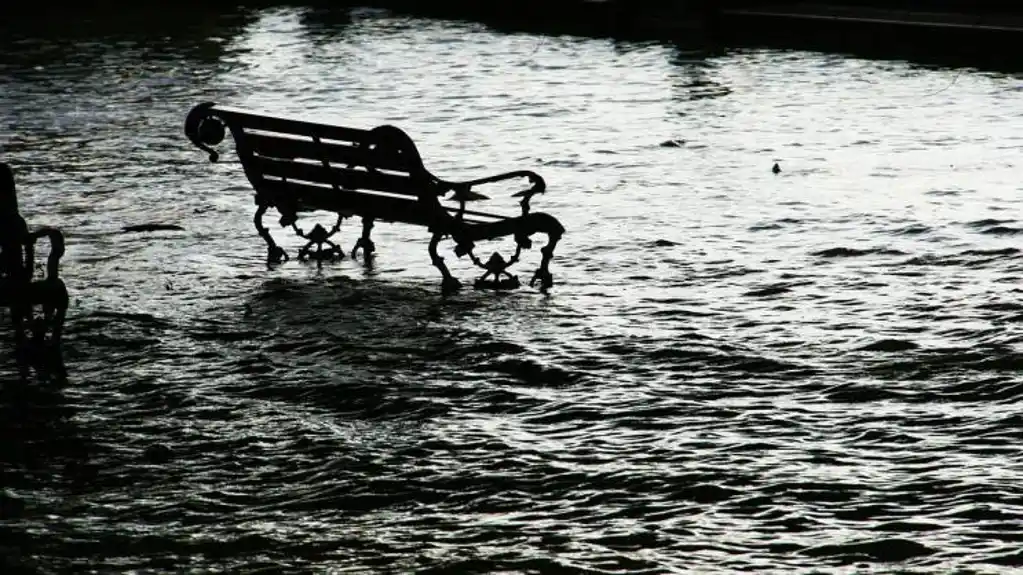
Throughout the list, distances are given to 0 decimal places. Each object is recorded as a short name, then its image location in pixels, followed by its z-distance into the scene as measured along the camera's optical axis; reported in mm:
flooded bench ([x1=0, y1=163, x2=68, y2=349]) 15242
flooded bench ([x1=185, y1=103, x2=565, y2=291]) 18984
